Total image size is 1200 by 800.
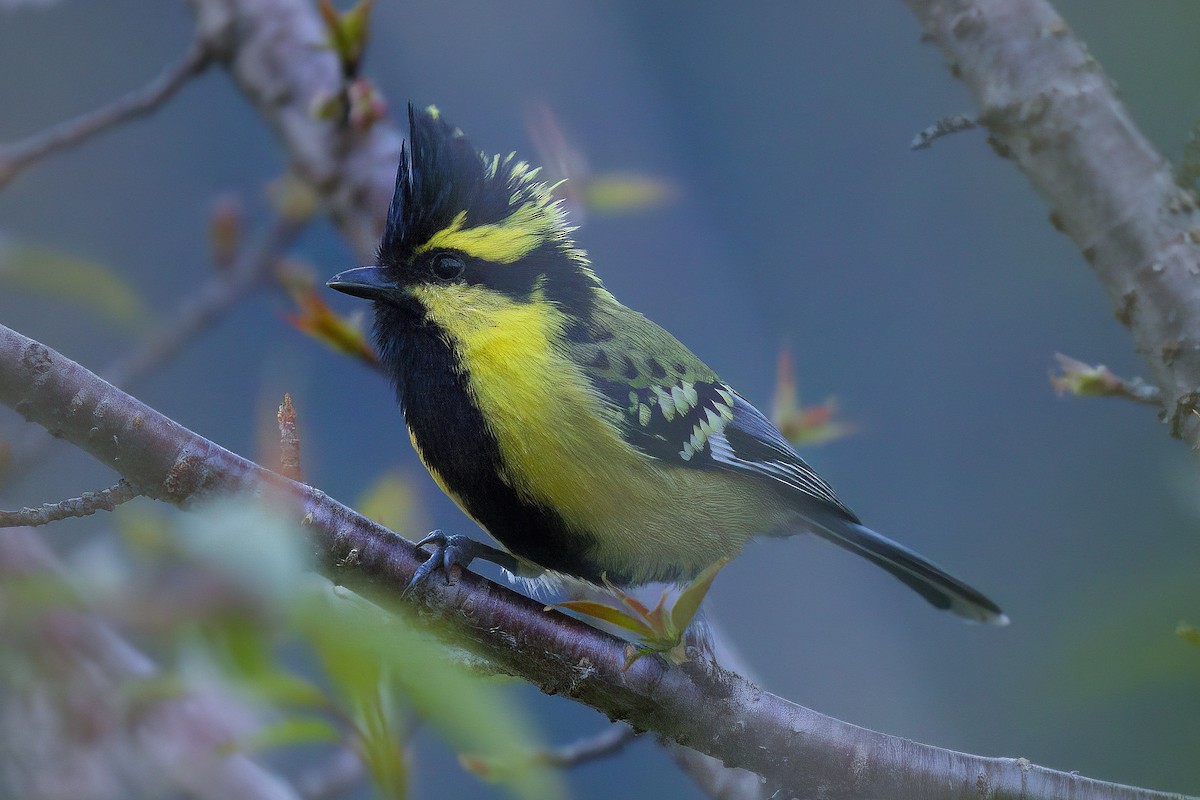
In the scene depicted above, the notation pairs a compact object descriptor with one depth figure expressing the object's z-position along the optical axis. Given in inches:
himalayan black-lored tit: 119.2
